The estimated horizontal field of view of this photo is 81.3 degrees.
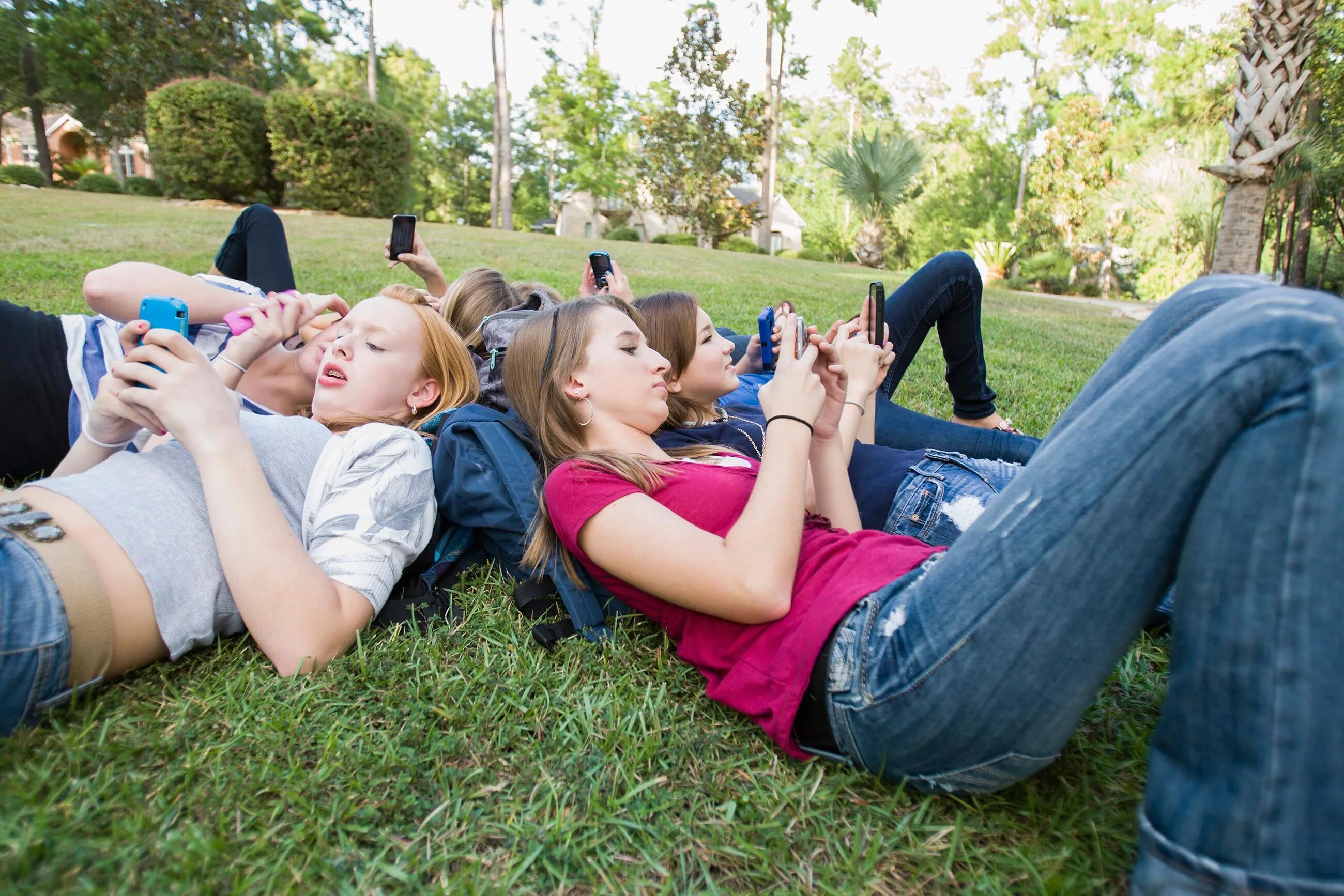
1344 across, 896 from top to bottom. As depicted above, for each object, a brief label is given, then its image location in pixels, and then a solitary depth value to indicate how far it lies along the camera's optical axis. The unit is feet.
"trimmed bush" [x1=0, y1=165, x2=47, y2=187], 79.66
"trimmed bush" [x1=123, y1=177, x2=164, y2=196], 77.15
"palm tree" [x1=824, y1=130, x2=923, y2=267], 75.87
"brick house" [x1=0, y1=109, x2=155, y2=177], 123.95
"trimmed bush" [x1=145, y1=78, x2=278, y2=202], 61.16
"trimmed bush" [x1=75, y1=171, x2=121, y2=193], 83.35
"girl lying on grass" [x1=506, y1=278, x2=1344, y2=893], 3.71
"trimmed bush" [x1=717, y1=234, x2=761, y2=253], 98.65
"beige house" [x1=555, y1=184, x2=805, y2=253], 148.15
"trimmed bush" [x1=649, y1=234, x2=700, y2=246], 97.14
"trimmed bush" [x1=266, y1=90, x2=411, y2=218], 61.21
